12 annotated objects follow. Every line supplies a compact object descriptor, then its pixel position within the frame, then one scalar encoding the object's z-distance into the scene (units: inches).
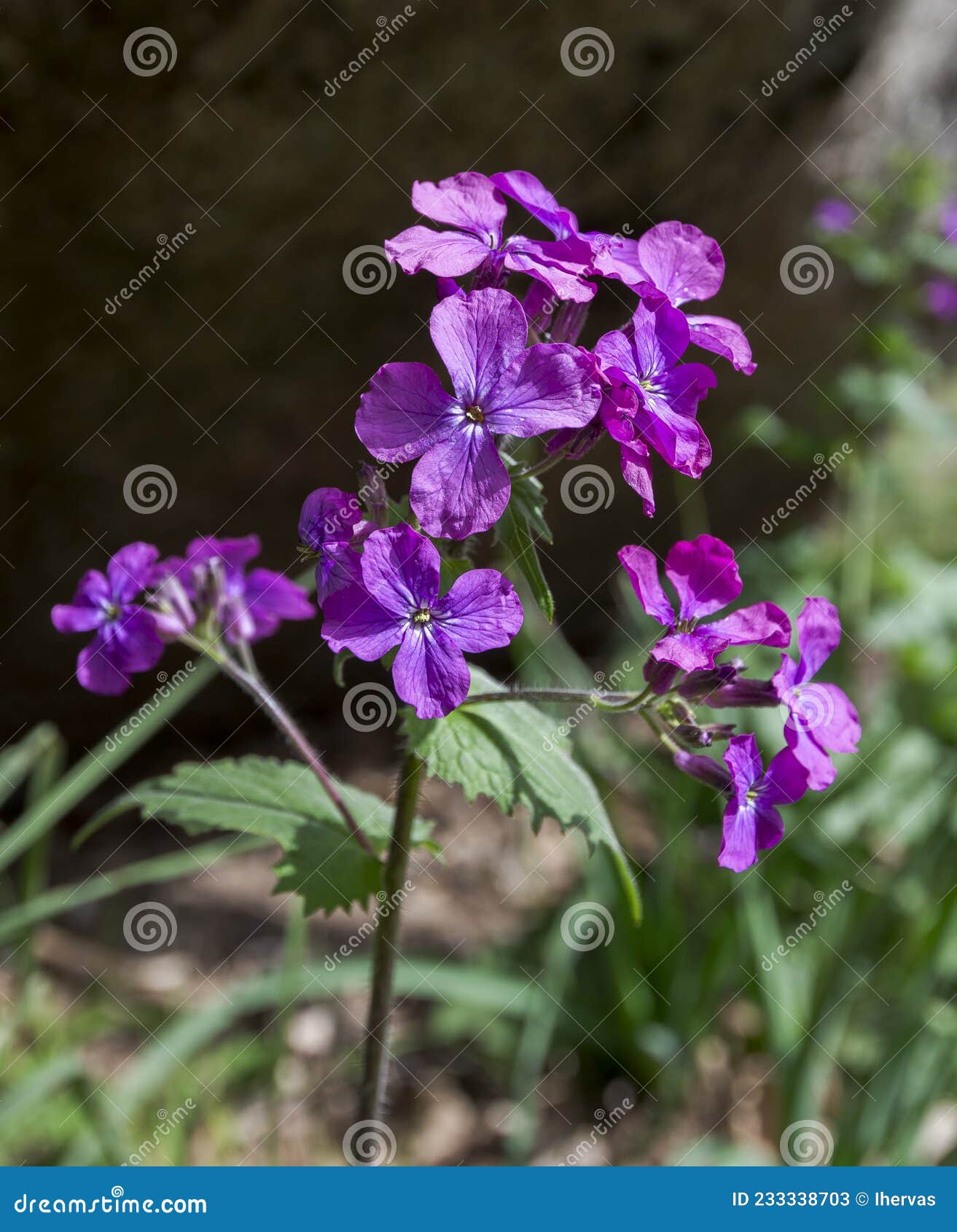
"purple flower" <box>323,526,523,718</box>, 14.9
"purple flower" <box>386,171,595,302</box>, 15.0
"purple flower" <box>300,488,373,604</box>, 15.3
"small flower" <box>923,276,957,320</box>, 29.7
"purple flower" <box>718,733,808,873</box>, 15.2
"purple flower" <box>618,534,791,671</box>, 15.3
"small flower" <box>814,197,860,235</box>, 29.7
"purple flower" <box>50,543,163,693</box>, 16.5
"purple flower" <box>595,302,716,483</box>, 15.0
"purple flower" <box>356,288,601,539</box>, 14.8
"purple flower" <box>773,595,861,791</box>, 15.6
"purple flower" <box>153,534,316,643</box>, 16.7
